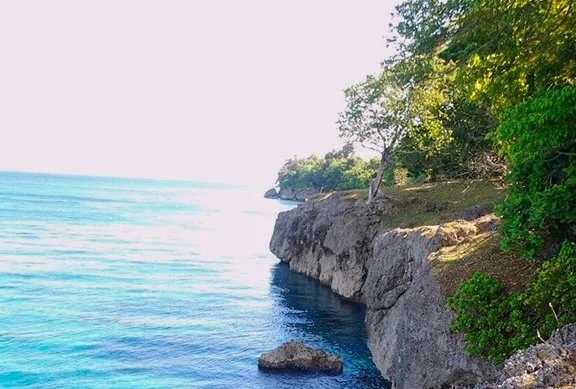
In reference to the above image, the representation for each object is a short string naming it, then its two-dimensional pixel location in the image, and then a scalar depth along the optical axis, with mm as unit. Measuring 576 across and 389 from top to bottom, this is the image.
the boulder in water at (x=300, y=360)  25109
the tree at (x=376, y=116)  44031
